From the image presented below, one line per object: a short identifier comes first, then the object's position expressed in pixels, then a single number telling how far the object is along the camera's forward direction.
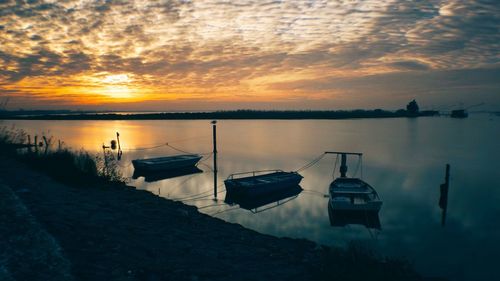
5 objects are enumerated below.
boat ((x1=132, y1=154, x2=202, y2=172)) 32.59
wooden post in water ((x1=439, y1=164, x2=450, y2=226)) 19.74
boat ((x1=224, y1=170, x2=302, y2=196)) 22.94
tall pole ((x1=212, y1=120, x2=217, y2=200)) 24.73
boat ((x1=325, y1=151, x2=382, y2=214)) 18.33
